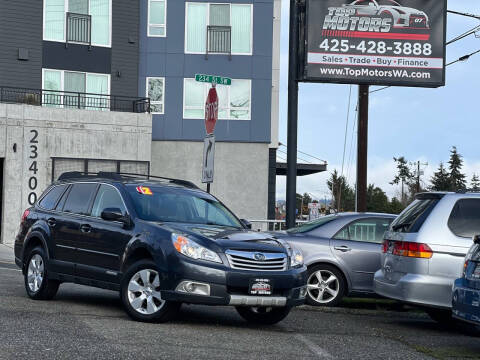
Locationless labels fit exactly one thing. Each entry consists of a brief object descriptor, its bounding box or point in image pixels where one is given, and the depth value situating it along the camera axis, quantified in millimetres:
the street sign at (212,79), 16467
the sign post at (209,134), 15625
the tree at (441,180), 111938
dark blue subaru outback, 10109
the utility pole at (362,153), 19219
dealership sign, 19250
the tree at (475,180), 123588
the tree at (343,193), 127062
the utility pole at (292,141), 17672
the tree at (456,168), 118062
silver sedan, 13523
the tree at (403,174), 117000
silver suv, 10664
